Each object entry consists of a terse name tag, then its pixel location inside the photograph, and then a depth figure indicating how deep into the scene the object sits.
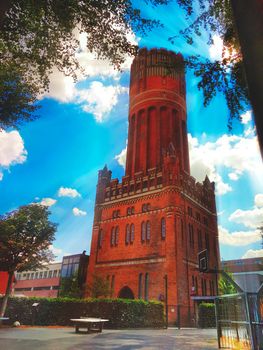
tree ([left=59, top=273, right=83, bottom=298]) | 31.53
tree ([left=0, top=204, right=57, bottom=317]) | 20.14
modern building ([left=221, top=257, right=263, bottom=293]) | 38.80
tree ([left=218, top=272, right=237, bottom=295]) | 33.12
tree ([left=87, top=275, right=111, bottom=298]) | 27.74
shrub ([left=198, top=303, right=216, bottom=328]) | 25.08
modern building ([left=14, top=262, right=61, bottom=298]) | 57.00
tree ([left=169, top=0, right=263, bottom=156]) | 5.41
